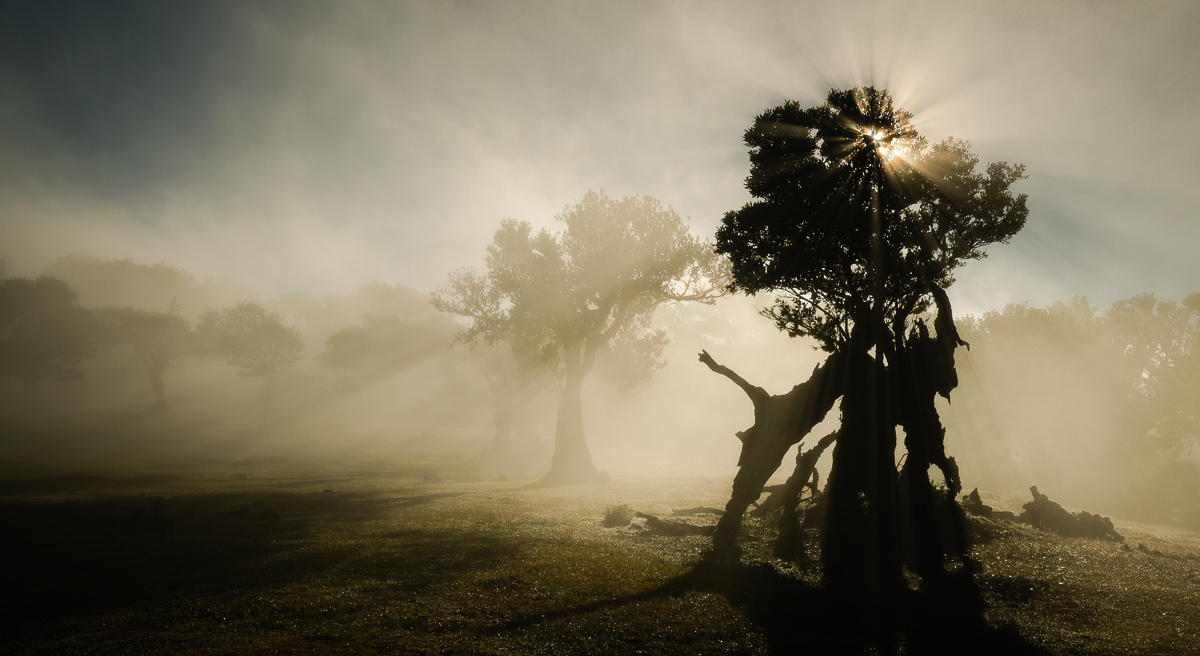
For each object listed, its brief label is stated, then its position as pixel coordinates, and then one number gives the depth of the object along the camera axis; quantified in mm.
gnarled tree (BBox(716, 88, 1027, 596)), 16594
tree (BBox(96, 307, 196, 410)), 72688
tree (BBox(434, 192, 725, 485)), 41031
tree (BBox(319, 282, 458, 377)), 76562
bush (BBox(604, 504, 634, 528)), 19828
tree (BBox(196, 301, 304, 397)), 75000
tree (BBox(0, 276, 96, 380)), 65750
